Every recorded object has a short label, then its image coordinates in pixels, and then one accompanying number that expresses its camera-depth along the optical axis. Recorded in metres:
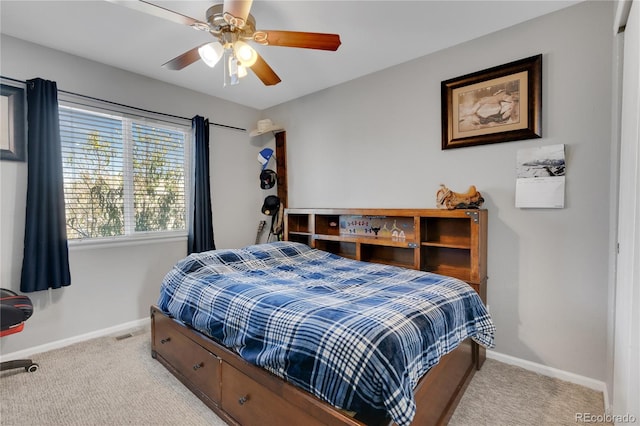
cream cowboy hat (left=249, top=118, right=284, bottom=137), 3.87
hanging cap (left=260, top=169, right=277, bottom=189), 4.05
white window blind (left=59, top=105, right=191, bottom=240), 2.73
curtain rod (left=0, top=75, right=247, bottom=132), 2.42
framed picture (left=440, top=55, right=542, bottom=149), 2.24
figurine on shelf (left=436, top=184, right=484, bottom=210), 2.37
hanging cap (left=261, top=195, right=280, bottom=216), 4.03
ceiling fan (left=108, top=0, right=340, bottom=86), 1.69
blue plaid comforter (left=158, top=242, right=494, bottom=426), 1.17
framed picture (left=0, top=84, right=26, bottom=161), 2.35
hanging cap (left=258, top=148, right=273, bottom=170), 4.11
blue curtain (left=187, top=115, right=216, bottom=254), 3.39
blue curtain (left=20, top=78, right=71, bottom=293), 2.39
